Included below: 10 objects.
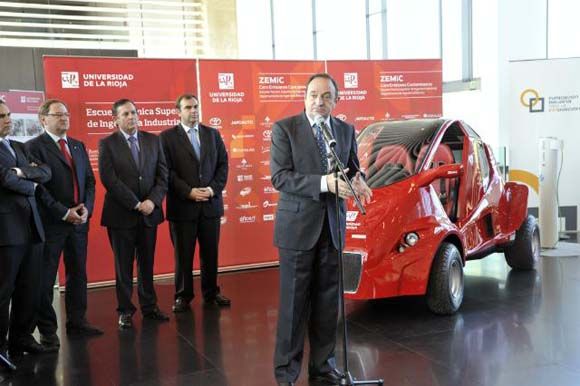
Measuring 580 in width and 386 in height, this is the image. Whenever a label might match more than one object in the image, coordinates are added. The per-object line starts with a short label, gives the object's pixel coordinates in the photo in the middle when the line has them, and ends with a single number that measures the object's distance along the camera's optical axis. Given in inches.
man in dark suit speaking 118.2
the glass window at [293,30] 553.6
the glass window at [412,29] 394.9
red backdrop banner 230.4
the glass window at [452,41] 367.2
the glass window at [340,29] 469.1
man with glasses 162.4
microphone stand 106.5
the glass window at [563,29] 325.7
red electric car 166.4
